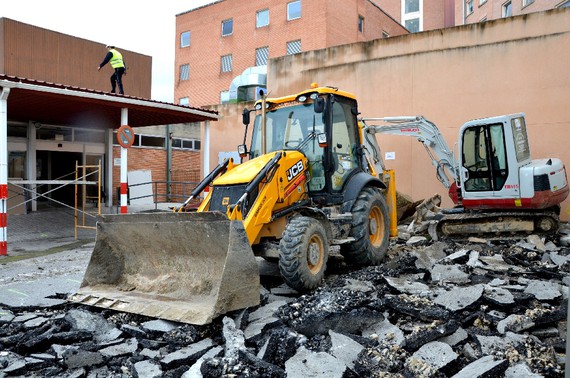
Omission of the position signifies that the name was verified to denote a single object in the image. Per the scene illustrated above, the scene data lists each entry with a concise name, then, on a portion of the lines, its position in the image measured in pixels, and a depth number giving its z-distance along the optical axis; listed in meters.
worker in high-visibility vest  13.94
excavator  9.88
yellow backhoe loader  5.21
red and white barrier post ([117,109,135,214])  11.74
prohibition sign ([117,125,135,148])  11.64
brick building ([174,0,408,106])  30.47
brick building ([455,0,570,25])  25.78
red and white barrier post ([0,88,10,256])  9.52
